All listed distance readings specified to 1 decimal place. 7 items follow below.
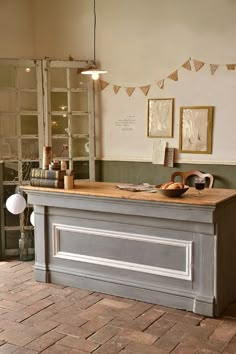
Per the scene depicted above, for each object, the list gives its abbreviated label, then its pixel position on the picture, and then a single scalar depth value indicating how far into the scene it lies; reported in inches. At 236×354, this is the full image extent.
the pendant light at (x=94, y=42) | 221.9
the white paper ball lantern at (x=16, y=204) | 201.6
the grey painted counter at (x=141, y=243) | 148.4
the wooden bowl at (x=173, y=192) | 151.9
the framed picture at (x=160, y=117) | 208.8
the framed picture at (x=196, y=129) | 199.9
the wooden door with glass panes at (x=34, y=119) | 216.1
